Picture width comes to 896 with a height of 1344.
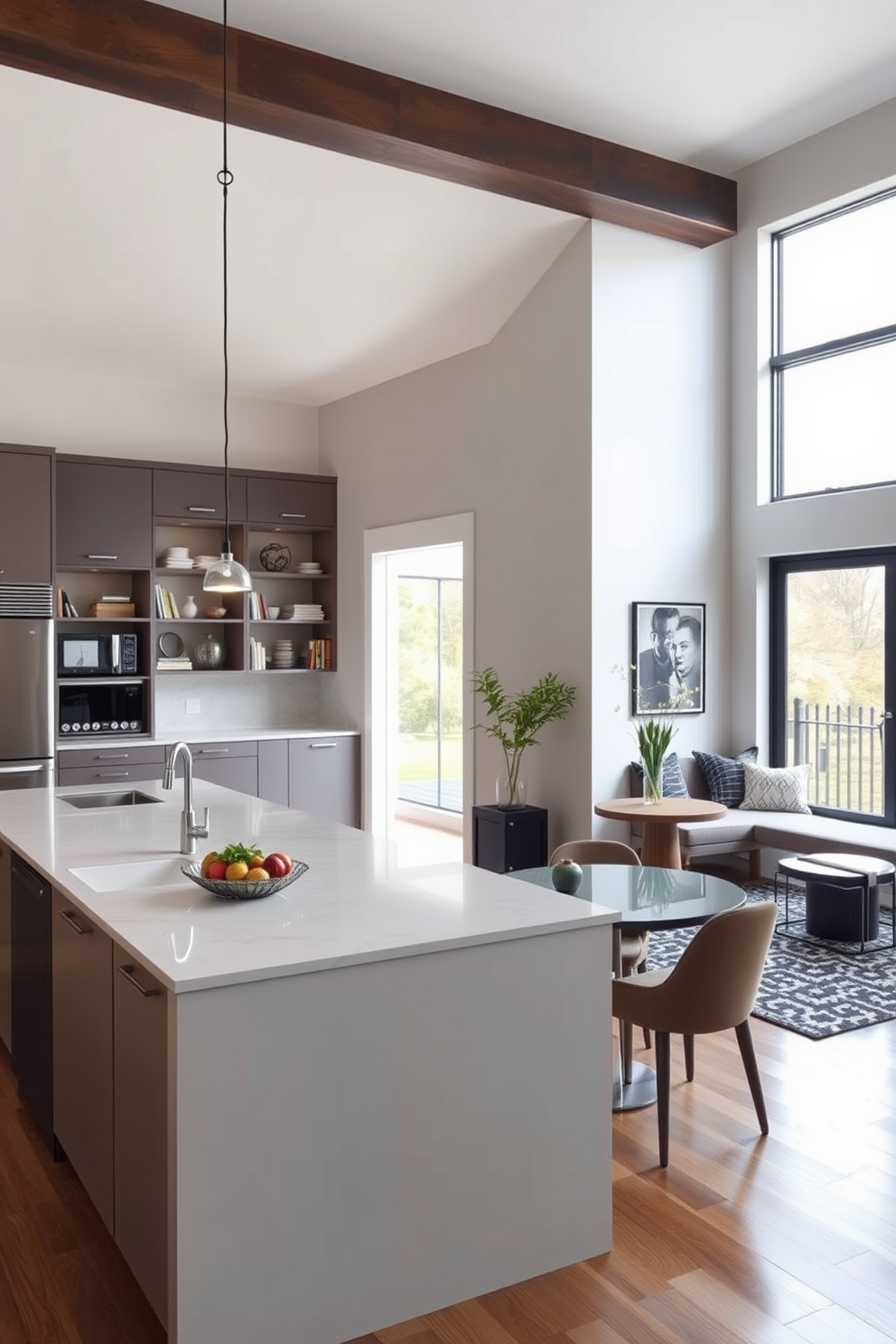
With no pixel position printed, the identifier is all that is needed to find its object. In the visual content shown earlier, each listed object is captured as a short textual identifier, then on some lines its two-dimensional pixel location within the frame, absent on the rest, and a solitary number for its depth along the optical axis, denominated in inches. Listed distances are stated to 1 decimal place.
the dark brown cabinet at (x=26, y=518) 258.7
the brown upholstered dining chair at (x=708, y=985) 117.6
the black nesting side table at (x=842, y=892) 195.9
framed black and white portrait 250.5
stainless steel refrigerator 252.5
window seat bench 226.1
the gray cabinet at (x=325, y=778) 307.1
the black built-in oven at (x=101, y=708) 277.7
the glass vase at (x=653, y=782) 231.3
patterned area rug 165.0
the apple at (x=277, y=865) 106.2
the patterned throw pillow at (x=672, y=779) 247.0
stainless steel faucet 128.0
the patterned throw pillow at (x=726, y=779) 257.4
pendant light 148.5
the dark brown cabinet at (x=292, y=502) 312.2
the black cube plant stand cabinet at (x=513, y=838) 242.8
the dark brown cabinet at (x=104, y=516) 279.6
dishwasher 119.8
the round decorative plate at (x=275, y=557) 323.0
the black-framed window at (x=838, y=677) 245.0
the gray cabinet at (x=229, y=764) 289.3
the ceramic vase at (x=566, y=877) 132.8
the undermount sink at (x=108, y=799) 173.6
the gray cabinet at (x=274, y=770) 299.3
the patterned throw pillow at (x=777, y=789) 253.0
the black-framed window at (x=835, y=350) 243.0
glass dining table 121.9
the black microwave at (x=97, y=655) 278.8
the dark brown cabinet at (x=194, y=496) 294.4
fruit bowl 102.1
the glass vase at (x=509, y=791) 255.1
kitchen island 81.2
